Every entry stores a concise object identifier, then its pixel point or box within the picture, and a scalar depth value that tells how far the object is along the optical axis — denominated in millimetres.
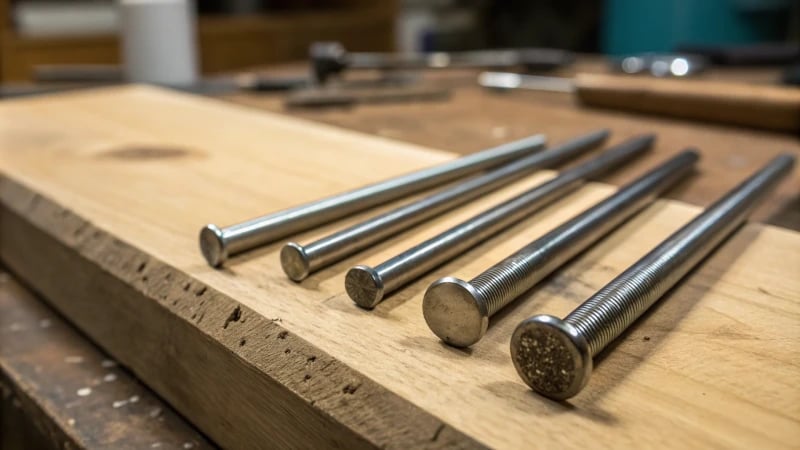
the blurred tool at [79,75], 542
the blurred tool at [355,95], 409
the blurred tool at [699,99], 345
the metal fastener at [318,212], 187
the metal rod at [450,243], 162
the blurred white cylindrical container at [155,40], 502
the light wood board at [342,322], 129
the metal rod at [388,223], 176
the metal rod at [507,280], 142
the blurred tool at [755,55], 527
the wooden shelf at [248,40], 821
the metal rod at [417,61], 479
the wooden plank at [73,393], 190
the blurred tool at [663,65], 504
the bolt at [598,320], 125
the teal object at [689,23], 832
